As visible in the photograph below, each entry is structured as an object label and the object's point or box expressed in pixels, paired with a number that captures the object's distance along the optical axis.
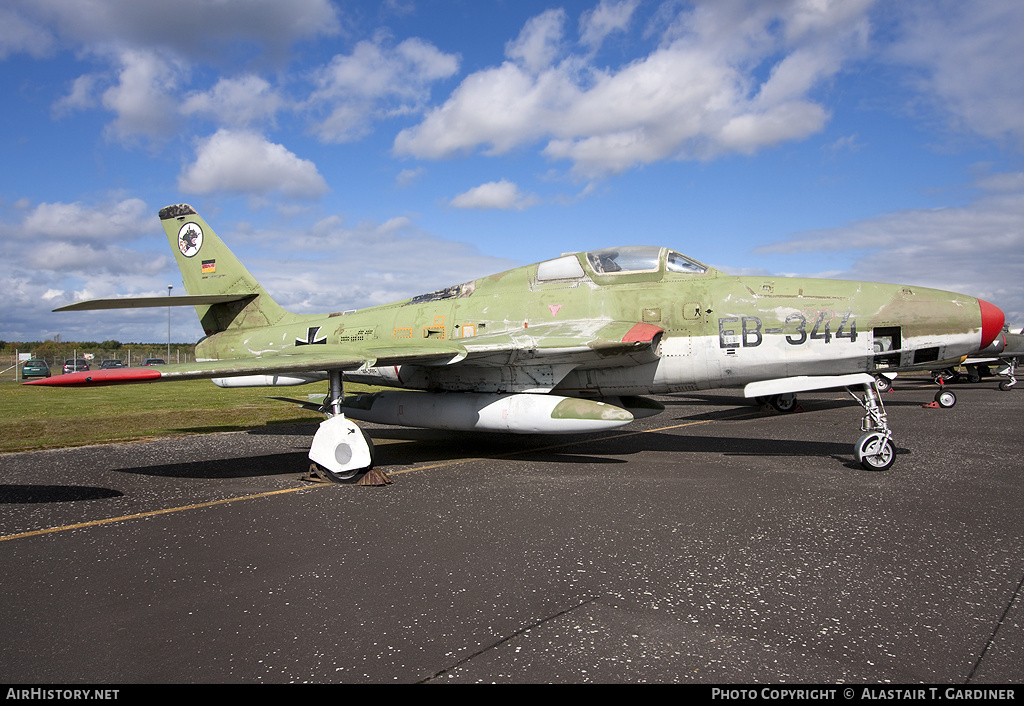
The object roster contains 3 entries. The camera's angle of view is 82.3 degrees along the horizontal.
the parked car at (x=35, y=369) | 40.43
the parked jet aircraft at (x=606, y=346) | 7.50
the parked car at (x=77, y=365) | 42.80
